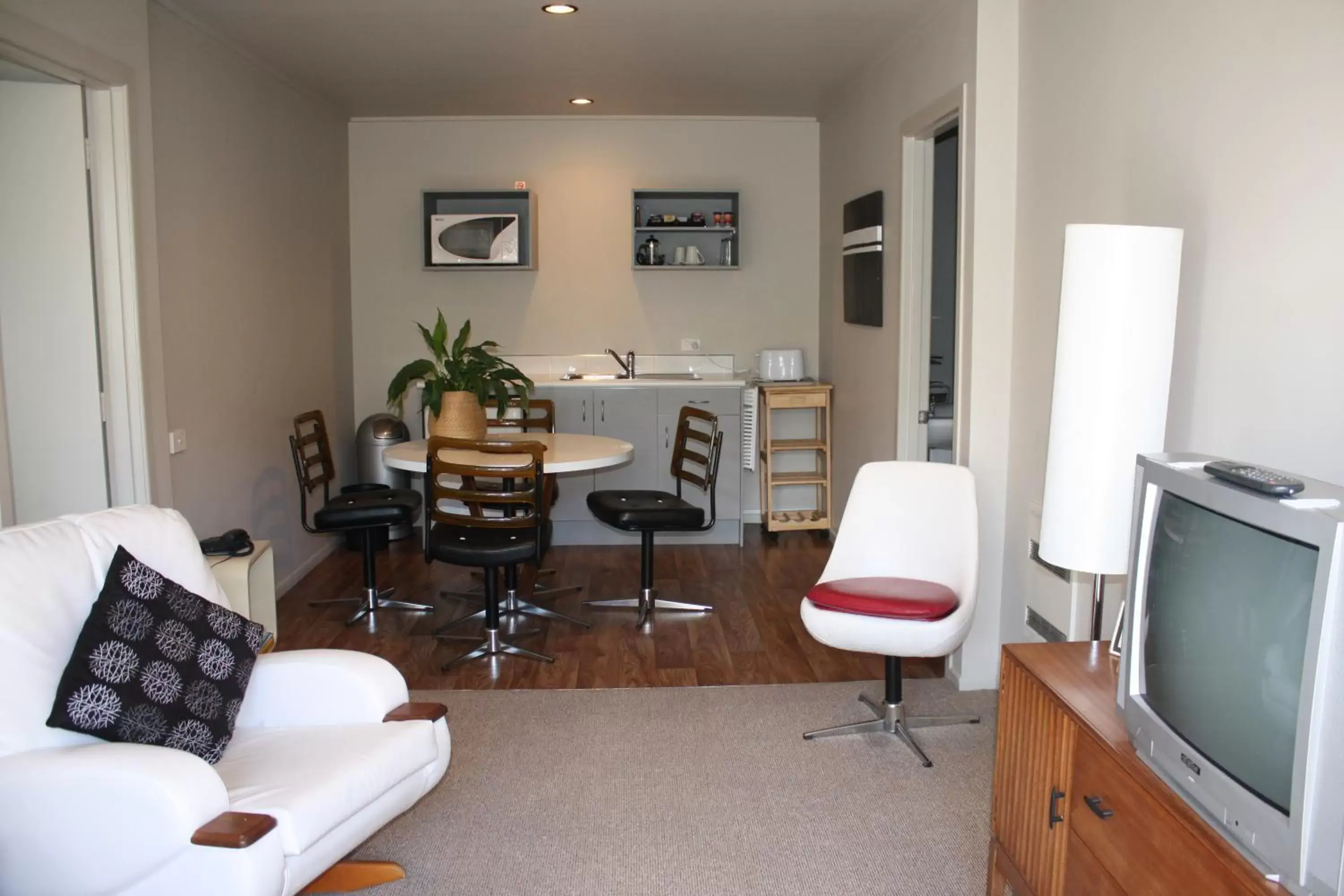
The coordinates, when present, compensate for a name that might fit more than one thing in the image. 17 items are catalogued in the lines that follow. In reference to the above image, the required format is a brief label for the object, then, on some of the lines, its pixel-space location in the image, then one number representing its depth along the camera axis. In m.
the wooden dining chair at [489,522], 4.11
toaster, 6.72
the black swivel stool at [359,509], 4.87
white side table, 3.58
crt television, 1.40
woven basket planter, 4.65
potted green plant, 4.65
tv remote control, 1.57
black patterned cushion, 2.28
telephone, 3.67
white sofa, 2.07
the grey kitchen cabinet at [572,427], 6.31
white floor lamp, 2.38
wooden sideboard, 1.70
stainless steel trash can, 6.36
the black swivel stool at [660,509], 4.77
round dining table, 4.48
